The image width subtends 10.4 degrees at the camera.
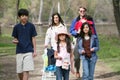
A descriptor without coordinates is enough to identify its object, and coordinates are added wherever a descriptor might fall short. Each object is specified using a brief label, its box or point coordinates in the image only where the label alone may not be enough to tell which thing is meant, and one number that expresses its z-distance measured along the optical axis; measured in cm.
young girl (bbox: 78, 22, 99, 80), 1443
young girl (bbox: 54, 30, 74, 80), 1367
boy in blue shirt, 1476
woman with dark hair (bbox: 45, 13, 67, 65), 1539
